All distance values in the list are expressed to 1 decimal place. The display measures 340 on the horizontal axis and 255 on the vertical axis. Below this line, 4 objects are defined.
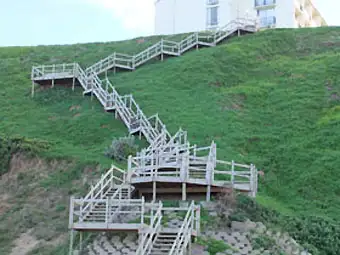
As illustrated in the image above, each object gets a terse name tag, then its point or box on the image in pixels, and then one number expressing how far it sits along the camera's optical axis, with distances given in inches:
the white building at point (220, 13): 2856.8
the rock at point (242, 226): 946.1
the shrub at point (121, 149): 1322.6
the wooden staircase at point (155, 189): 851.4
